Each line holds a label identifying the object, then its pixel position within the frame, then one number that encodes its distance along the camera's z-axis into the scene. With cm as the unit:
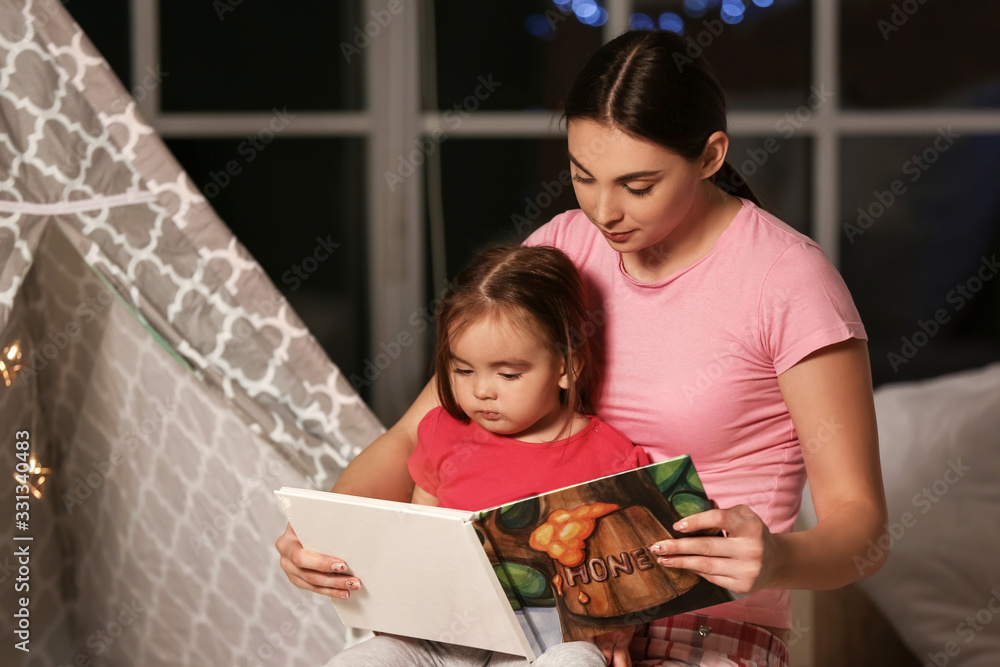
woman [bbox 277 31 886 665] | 229
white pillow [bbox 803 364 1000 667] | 288
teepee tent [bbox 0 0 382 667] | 269
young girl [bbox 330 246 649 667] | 239
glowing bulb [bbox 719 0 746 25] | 401
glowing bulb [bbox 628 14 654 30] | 398
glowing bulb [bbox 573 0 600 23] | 401
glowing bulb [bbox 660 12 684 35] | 405
